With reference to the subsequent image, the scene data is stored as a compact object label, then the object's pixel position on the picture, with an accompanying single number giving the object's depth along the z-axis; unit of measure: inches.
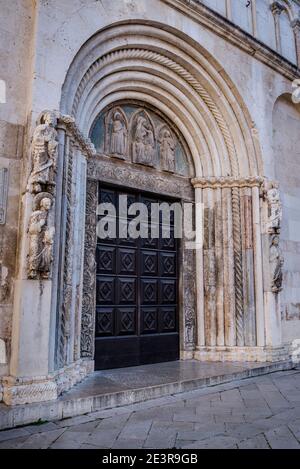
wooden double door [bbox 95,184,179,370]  208.8
